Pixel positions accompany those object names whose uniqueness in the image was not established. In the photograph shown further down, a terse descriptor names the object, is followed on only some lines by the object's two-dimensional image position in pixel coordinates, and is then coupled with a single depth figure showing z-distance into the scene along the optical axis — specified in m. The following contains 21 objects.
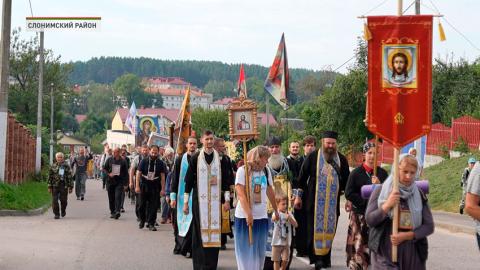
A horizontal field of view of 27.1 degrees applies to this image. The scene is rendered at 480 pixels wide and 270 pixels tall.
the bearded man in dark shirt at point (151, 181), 20.11
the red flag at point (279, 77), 29.21
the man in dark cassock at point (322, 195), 13.55
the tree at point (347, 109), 43.34
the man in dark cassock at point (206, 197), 12.84
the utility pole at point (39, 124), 39.22
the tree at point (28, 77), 64.00
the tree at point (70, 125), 157.50
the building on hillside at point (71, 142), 124.56
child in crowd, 12.59
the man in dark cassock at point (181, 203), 14.26
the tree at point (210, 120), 70.12
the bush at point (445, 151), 35.09
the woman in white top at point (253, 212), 11.23
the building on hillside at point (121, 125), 125.50
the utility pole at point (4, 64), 25.31
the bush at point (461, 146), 33.84
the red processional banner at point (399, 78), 8.75
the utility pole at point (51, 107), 62.76
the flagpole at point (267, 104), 32.07
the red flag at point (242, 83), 13.67
